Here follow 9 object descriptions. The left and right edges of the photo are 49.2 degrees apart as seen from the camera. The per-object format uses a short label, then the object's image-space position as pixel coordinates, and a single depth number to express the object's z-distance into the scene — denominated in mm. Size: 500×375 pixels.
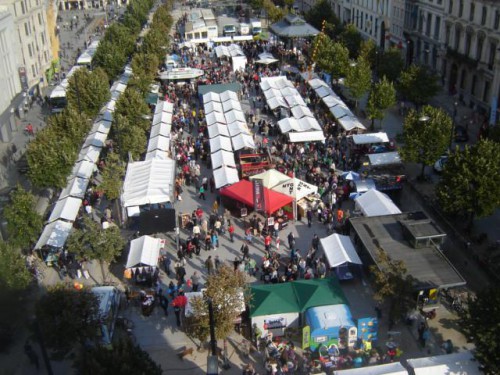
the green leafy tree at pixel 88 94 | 41062
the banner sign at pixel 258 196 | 27766
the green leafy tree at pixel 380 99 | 38688
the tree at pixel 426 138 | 30297
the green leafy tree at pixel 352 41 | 57234
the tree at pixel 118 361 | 14645
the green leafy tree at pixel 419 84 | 41000
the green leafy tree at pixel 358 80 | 43000
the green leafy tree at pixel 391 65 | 46406
